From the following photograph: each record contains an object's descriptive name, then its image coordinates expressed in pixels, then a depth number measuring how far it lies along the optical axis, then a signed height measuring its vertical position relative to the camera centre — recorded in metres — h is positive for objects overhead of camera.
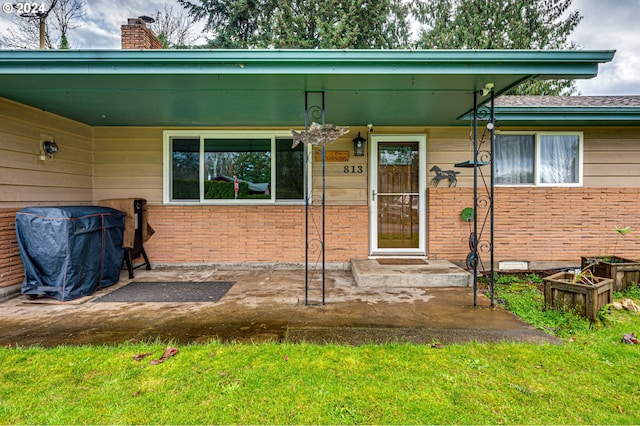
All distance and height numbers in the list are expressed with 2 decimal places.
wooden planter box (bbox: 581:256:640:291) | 3.97 -0.81
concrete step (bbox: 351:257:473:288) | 4.25 -0.92
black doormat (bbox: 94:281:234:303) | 3.76 -1.07
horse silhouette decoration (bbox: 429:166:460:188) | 5.34 +0.54
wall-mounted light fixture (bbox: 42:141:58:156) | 4.36 +0.82
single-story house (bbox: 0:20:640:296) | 5.06 +0.48
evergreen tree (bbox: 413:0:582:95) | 12.75 +7.41
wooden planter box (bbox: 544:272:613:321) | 2.94 -0.84
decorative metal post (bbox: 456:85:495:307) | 4.45 +0.04
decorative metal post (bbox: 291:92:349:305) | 3.40 +0.37
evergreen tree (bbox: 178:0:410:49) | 11.80 +7.28
